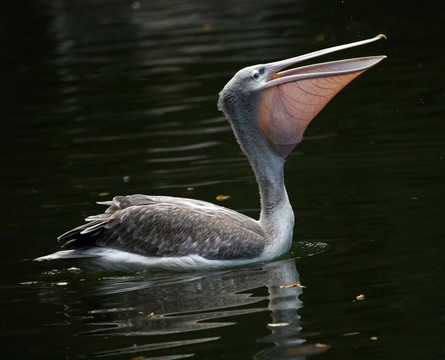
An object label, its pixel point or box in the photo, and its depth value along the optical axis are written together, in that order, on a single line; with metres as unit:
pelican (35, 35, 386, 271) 13.34
